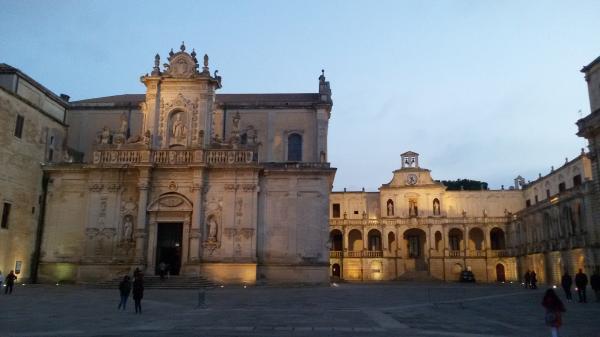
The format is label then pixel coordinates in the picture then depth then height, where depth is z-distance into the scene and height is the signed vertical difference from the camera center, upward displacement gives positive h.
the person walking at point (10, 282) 26.94 -0.89
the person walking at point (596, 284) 24.22 -0.63
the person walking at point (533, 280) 36.19 -0.71
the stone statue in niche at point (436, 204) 66.88 +8.20
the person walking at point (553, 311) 11.34 -0.89
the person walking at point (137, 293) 18.22 -0.94
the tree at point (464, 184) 96.11 +16.36
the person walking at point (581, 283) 23.98 -0.59
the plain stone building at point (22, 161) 34.16 +7.21
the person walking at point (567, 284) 25.69 -0.68
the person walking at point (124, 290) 19.23 -0.89
